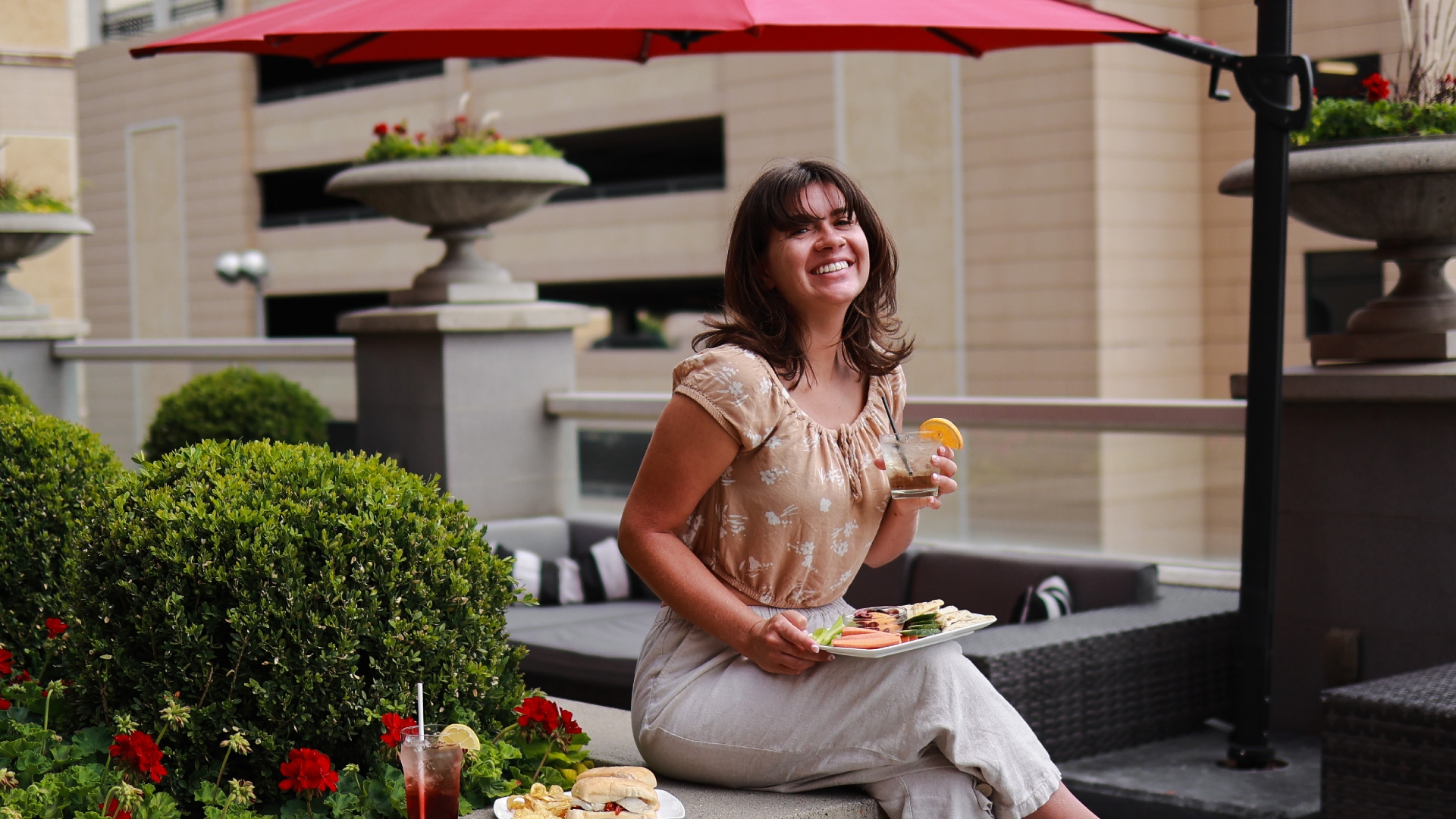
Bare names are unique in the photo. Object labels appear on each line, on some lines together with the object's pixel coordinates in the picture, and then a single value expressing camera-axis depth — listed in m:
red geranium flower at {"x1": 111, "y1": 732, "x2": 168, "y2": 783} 2.64
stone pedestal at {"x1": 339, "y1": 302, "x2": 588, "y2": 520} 7.68
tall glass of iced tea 2.61
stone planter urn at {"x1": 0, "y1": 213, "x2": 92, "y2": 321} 10.88
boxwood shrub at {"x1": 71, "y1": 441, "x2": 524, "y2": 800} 2.82
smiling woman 2.70
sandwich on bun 2.68
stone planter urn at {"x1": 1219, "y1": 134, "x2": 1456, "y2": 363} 4.66
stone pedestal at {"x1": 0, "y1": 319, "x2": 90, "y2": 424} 11.40
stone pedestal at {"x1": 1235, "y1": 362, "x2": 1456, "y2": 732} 4.72
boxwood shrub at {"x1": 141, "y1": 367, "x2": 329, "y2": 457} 9.35
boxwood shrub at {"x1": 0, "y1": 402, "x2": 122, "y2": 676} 4.06
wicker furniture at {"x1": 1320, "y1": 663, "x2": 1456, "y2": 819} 3.53
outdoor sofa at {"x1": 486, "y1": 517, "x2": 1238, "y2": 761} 4.43
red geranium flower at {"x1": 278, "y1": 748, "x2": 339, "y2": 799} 2.63
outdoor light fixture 19.53
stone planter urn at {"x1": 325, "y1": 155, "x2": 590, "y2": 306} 7.65
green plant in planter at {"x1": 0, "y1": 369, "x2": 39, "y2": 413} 6.31
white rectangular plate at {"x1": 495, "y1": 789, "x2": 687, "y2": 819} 2.69
